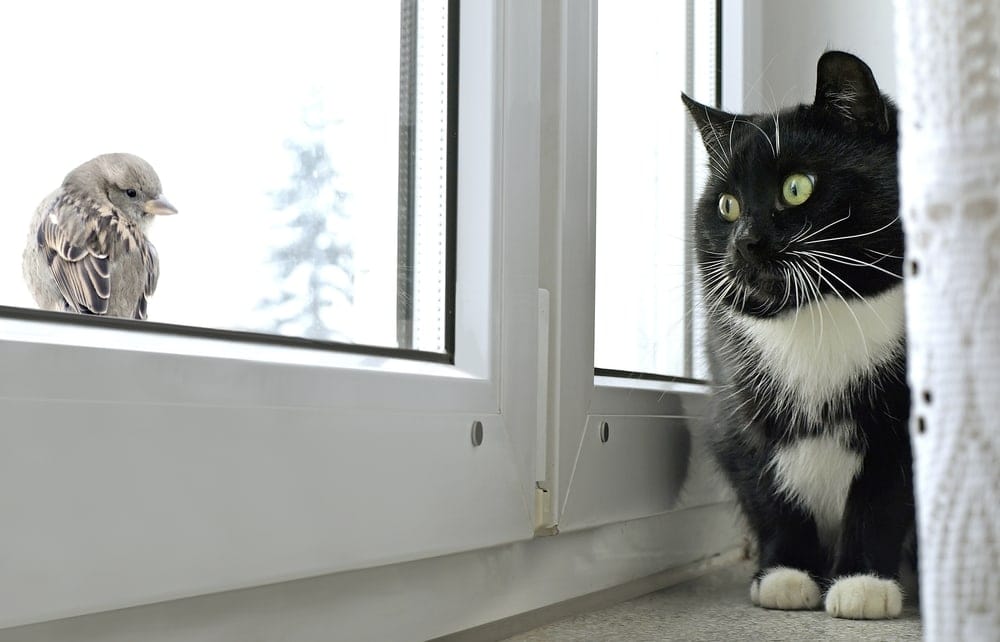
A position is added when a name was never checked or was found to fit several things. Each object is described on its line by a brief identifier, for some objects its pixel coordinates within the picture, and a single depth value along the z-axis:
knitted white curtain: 0.30
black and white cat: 0.91
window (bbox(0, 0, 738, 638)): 0.48
